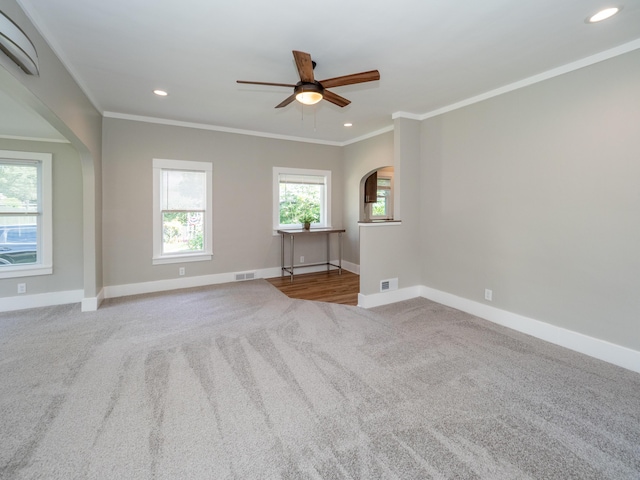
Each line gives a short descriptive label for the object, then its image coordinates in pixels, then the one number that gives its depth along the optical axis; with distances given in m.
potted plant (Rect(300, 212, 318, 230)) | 5.62
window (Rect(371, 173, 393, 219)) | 8.15
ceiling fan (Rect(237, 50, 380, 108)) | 2.23
